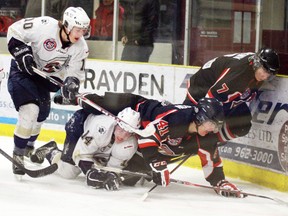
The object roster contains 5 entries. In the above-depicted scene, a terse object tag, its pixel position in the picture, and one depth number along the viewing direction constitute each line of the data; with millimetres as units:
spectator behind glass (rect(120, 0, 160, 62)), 10208
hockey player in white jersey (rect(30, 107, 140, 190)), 7427
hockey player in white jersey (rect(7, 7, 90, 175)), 7757
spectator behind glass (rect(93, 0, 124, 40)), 10873
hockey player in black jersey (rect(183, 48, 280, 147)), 7651
